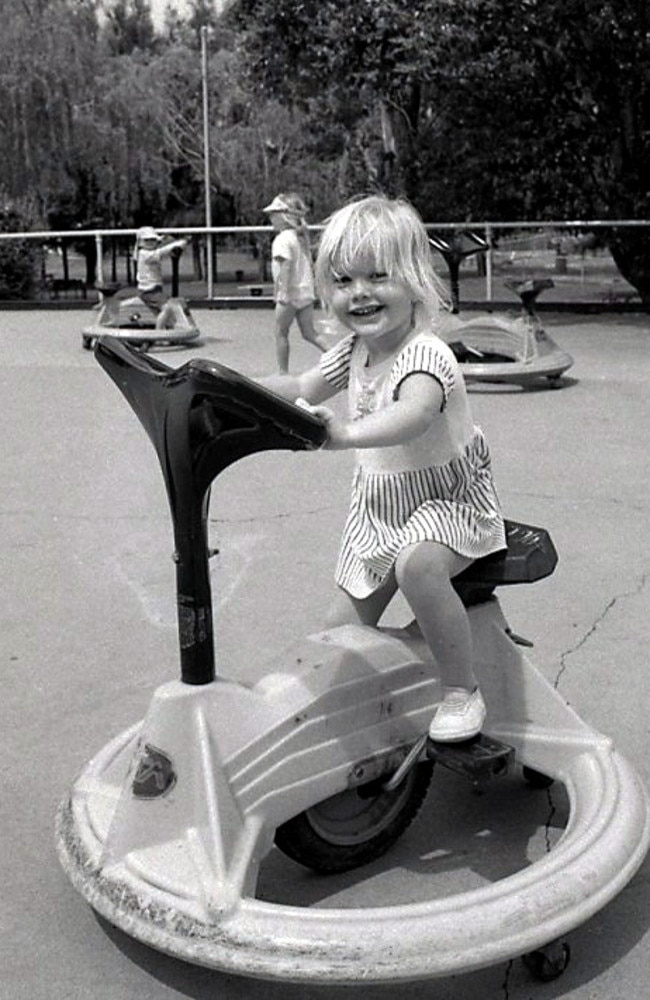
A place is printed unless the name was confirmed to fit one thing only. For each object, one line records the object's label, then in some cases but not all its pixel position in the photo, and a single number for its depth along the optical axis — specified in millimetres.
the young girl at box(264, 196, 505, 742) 2627
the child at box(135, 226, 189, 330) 12383
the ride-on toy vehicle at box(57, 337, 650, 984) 2221
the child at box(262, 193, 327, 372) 9336
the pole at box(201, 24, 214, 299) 25591
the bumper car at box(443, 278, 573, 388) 9148
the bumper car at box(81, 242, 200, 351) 11852
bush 19609
